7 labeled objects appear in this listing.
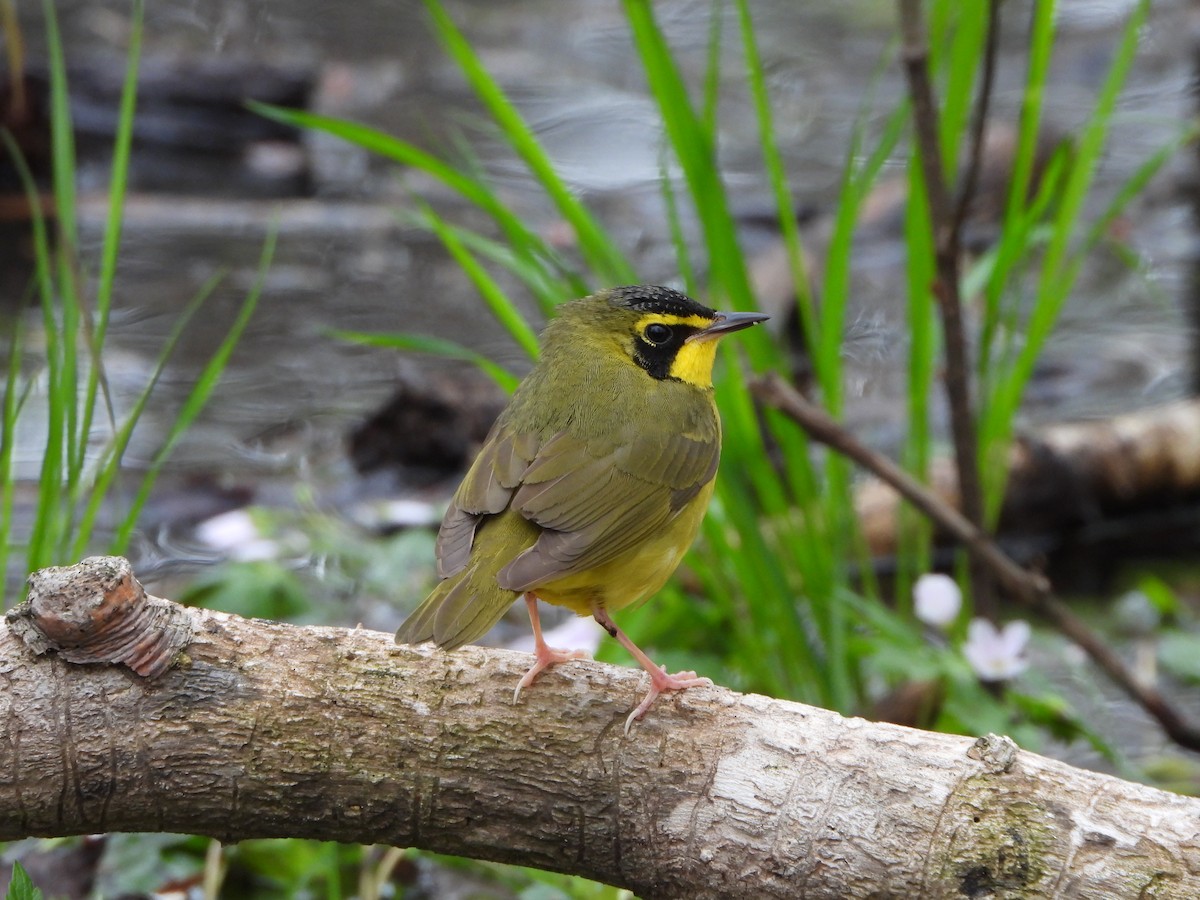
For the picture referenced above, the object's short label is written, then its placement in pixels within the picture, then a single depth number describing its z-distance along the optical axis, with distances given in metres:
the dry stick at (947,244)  8.04
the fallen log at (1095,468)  12.61
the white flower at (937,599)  9.21
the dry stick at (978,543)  8.05
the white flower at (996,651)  8.79
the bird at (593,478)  6.37
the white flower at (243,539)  10.76
